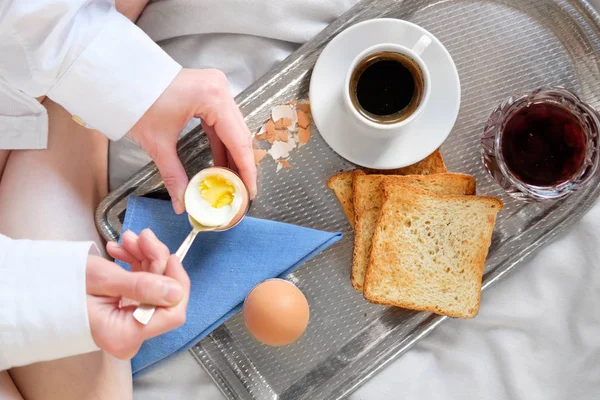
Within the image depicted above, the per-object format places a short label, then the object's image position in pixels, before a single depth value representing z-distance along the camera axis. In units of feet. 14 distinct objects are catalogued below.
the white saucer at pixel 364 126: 2.78
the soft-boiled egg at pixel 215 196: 2.57
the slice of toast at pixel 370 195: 2.86
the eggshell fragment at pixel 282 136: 2.97
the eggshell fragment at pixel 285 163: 2.99
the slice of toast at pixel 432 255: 2.87
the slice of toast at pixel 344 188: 2.92
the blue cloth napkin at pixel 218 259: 2.79
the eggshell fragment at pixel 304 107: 2.97
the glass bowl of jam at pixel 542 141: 2.77
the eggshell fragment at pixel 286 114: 2.97
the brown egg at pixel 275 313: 2.66
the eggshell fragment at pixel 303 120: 2.96
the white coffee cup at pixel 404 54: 2.64
